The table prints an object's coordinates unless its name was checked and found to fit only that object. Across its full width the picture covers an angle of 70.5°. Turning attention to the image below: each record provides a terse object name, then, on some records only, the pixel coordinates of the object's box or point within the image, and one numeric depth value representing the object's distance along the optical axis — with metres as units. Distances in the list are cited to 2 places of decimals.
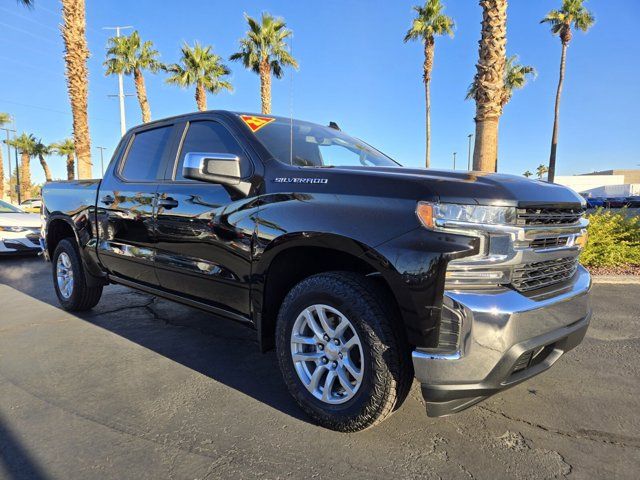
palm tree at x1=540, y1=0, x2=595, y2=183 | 27.11
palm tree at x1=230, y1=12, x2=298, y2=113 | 22.80
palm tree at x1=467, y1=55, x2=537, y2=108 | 32.75
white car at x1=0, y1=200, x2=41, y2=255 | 8.74
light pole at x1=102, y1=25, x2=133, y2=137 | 24.14
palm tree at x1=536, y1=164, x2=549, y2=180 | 90.41
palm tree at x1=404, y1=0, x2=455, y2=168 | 24.61
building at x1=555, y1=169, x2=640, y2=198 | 56.81
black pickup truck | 2.10
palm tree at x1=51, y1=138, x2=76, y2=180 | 51.42
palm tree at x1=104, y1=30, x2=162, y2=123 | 25.11
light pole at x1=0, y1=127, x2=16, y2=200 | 48.76
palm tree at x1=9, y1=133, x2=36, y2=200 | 49.78
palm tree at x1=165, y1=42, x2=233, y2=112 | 25.53
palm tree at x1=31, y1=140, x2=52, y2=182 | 55.66
